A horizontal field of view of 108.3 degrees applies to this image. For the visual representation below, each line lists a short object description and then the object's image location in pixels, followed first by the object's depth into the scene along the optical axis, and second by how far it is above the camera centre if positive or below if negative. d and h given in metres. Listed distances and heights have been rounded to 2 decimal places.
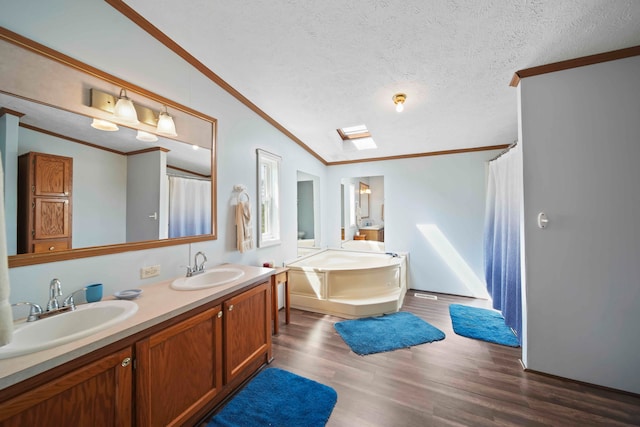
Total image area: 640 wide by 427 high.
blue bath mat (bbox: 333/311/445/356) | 2.34 -1.29
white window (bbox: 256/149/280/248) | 2.80 +0.26
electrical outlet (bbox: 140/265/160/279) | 1.68 -0.39
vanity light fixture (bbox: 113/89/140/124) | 1.56 +0.76
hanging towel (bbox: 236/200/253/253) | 2.42 -0.07
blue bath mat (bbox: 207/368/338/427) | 1.50 -1.31
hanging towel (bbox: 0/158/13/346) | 0.83 -0.28
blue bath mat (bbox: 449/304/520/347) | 2.46 -1.29
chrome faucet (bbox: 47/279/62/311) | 1.20 -0.39
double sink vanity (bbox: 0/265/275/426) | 0.85 -0.66
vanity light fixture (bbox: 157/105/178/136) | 1.81 +0.76
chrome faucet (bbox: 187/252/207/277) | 1.89 -0.42
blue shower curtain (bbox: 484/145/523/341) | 2.33 -0.23
